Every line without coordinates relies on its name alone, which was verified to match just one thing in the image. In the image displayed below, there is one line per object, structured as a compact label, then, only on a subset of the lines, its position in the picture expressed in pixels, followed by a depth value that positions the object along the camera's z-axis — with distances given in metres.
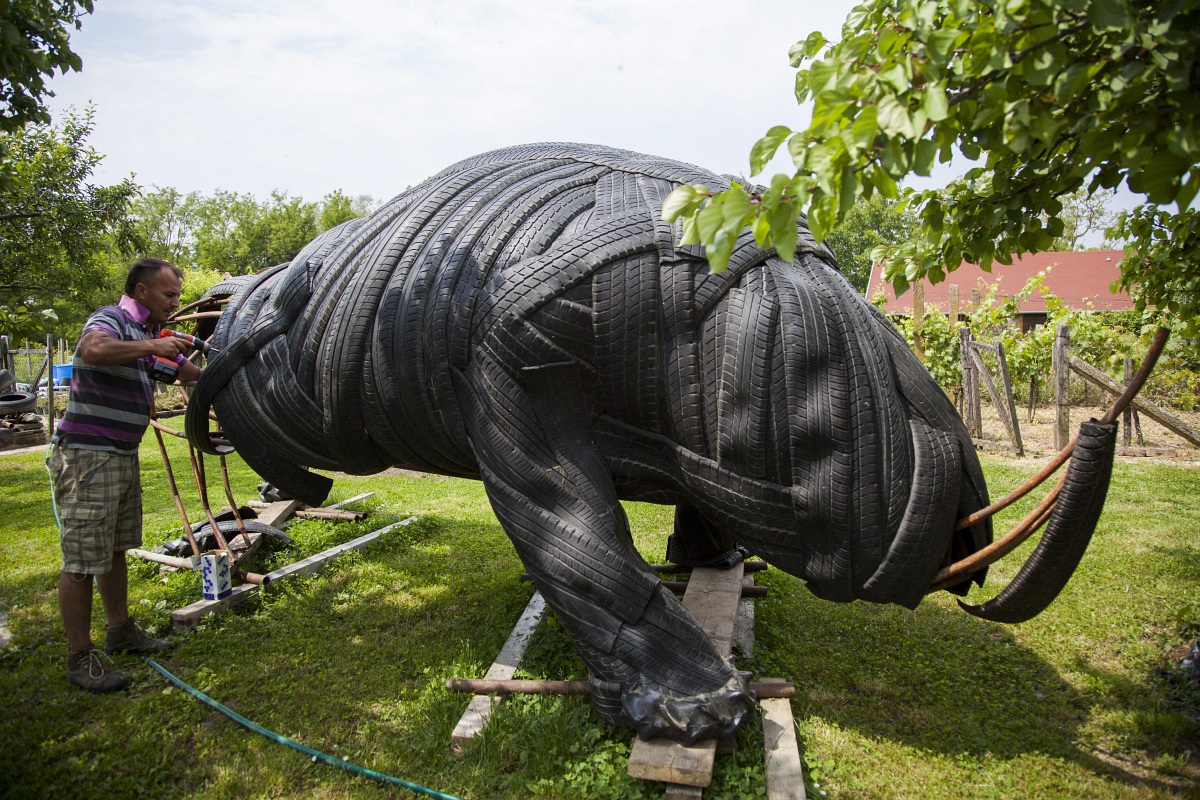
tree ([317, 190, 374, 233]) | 37.62
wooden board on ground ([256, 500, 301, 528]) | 5.80
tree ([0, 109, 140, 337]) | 8.42
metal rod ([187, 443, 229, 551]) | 4.75
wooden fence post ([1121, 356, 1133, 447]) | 9.20
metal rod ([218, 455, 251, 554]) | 4.90
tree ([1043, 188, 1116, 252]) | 29.48
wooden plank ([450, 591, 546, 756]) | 3.07
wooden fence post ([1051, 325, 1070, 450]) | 8.96
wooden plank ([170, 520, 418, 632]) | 4.19
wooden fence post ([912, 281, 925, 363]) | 9.23
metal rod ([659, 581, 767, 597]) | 4.40
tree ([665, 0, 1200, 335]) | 1.58
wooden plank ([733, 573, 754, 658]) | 3.84
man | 3.51
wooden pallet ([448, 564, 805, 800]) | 2.61
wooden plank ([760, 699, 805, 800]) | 2.67
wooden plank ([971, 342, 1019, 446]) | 9.38
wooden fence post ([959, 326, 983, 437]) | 9.86
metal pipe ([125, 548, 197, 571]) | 4.93
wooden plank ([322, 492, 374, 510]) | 6.64
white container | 4.36
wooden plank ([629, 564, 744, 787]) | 2.60
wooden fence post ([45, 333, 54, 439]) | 11.37
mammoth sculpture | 2.61
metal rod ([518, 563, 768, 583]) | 4.69
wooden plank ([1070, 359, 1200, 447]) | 5.36
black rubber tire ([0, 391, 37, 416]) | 11.34
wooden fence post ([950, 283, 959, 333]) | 10.96
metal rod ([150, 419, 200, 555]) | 4.66
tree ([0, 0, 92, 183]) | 2.73
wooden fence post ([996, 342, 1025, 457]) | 9.24
